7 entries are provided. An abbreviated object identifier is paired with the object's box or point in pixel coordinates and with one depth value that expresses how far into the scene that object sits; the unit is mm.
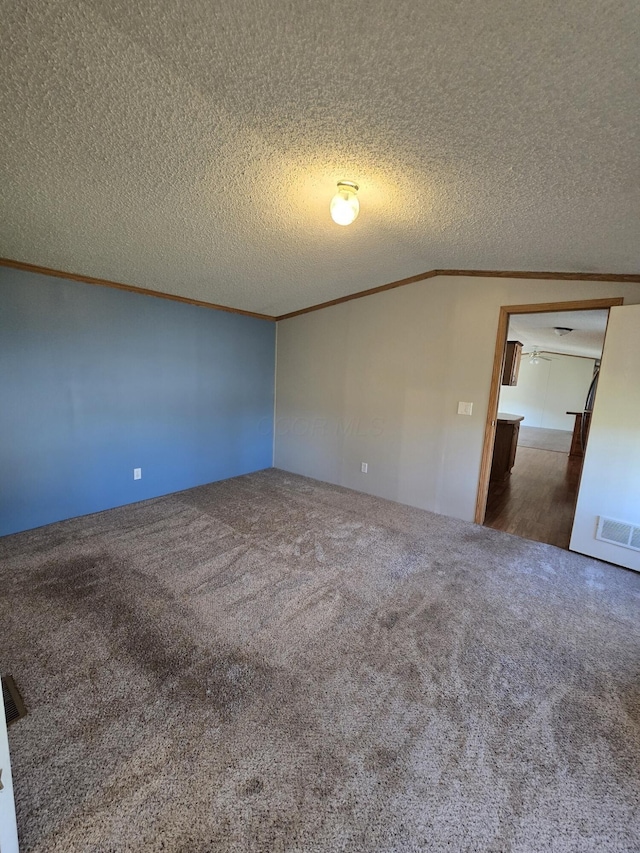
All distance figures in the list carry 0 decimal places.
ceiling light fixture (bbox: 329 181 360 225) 1872
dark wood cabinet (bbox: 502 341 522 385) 4211
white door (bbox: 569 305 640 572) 2562
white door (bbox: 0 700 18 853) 861
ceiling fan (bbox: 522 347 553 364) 8863
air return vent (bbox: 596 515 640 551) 2637
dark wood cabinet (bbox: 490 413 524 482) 4676
